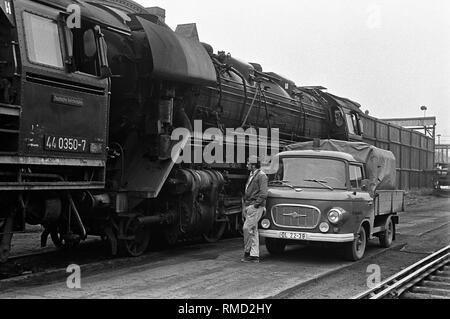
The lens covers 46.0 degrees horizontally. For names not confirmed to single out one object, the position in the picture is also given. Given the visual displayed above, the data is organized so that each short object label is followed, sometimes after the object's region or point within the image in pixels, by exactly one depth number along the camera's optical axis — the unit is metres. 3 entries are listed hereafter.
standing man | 8.55
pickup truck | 8.54
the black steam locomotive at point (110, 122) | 6.25
